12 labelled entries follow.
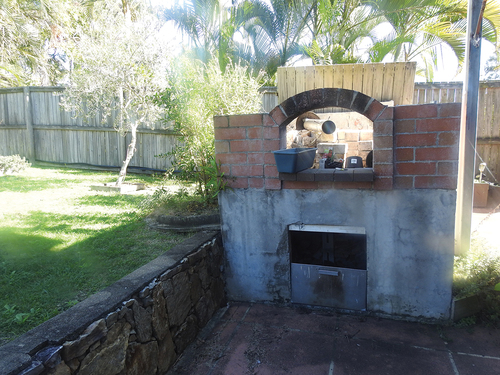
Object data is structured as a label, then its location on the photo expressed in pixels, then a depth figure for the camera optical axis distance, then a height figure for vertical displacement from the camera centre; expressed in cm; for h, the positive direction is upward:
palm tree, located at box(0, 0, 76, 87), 920 +387
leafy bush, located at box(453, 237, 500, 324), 320 -125
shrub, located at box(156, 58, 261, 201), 450 +63
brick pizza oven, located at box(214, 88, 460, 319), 309 -57
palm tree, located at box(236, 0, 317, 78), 1099 +408
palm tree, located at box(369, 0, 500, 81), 713 +297
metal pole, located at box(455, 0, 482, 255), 372 +23
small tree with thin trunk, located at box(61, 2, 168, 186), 664 +179
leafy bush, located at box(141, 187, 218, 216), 457 -67
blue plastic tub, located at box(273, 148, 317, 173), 326 -6
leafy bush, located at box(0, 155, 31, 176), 800 -20
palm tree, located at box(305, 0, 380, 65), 750 +314
